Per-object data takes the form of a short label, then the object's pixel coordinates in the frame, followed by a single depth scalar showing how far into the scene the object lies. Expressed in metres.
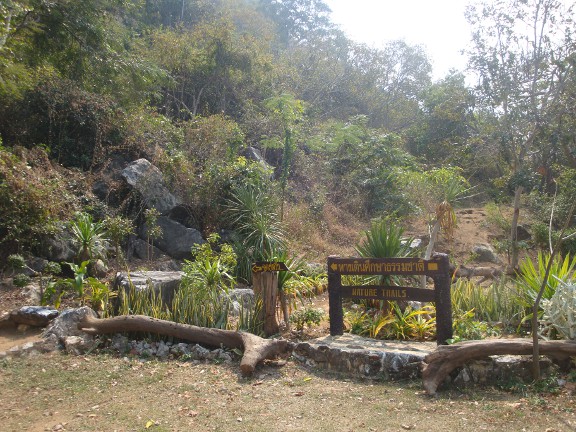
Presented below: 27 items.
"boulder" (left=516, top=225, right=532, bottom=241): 18.67
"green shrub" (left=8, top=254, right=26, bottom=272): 9.83
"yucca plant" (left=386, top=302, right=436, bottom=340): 7.30
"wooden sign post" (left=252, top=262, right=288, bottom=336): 7.48
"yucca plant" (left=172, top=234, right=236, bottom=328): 7.55
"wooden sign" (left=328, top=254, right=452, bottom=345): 6.73
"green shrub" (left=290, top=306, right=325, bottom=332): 7.64
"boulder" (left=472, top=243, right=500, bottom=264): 17.00
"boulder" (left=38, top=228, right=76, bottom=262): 10.53
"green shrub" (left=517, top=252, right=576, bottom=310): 6.77
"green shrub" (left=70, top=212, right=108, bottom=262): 10.21
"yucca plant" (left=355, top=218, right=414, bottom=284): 8.53
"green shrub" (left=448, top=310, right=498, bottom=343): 6.73
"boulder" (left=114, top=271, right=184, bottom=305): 8.30
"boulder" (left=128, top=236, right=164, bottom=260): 12.55
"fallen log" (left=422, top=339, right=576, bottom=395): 5.73
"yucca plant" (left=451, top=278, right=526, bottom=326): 7.49
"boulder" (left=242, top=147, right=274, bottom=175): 17.86
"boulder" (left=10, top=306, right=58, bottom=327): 7.98
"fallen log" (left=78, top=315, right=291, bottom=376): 6.40
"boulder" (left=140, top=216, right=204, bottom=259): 12.81
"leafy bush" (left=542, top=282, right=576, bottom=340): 6.11
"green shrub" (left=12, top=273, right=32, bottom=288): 9.55
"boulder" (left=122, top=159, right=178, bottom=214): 13.04
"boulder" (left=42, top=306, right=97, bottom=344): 7.41
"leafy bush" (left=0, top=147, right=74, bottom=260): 10.09
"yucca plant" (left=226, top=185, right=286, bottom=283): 12.20
